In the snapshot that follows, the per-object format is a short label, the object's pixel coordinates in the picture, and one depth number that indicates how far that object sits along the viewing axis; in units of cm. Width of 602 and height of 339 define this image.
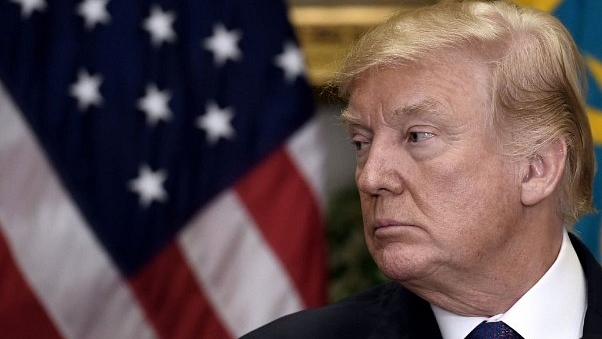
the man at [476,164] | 446
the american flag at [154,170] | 698
